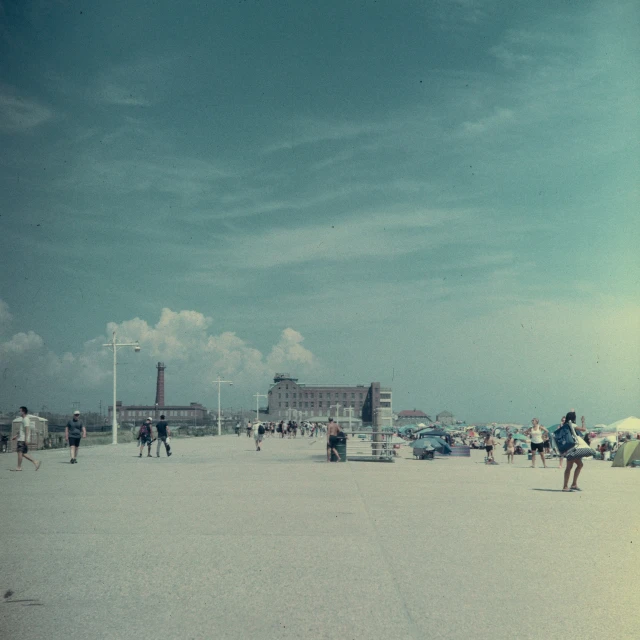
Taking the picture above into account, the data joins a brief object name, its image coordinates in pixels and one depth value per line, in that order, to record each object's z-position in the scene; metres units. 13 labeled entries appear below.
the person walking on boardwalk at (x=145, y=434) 29.98
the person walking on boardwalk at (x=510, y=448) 31.81
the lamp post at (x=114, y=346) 44.36
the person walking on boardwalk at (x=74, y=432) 23.81
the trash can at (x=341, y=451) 28.44
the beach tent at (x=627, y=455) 27.92
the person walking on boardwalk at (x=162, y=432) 29.96
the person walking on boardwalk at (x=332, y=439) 27.03
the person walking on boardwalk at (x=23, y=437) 19.12
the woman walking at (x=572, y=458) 16.11
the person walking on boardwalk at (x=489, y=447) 30.48
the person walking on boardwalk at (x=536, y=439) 26.27
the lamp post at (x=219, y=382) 85.81
